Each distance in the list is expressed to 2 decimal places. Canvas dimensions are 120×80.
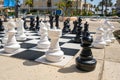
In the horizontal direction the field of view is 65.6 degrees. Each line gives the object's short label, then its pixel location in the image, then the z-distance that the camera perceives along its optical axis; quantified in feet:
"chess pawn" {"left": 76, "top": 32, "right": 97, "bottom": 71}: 5.23
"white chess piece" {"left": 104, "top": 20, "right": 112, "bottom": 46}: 9.04
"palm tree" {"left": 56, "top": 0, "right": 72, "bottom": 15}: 45.91
